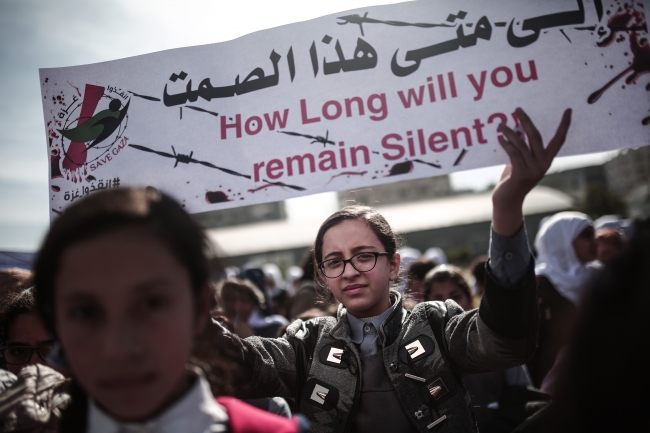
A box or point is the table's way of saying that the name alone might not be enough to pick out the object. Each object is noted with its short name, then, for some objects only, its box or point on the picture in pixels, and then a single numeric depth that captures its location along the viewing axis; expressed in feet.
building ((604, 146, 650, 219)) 212.84
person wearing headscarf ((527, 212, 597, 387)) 11.10
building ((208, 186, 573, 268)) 102.27
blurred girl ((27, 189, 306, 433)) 3.25
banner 6.08
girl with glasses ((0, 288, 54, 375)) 7.00
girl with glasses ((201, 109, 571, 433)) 5.07
